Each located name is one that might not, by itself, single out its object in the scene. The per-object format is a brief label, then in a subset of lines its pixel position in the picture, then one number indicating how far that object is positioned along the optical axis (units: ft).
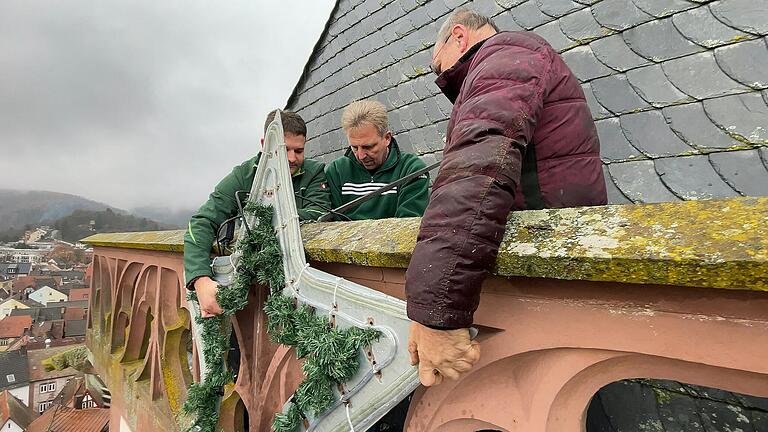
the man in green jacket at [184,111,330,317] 6.97
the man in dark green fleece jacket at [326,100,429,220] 8.41
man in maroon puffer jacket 2.93
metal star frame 4.15
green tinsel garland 4.54
